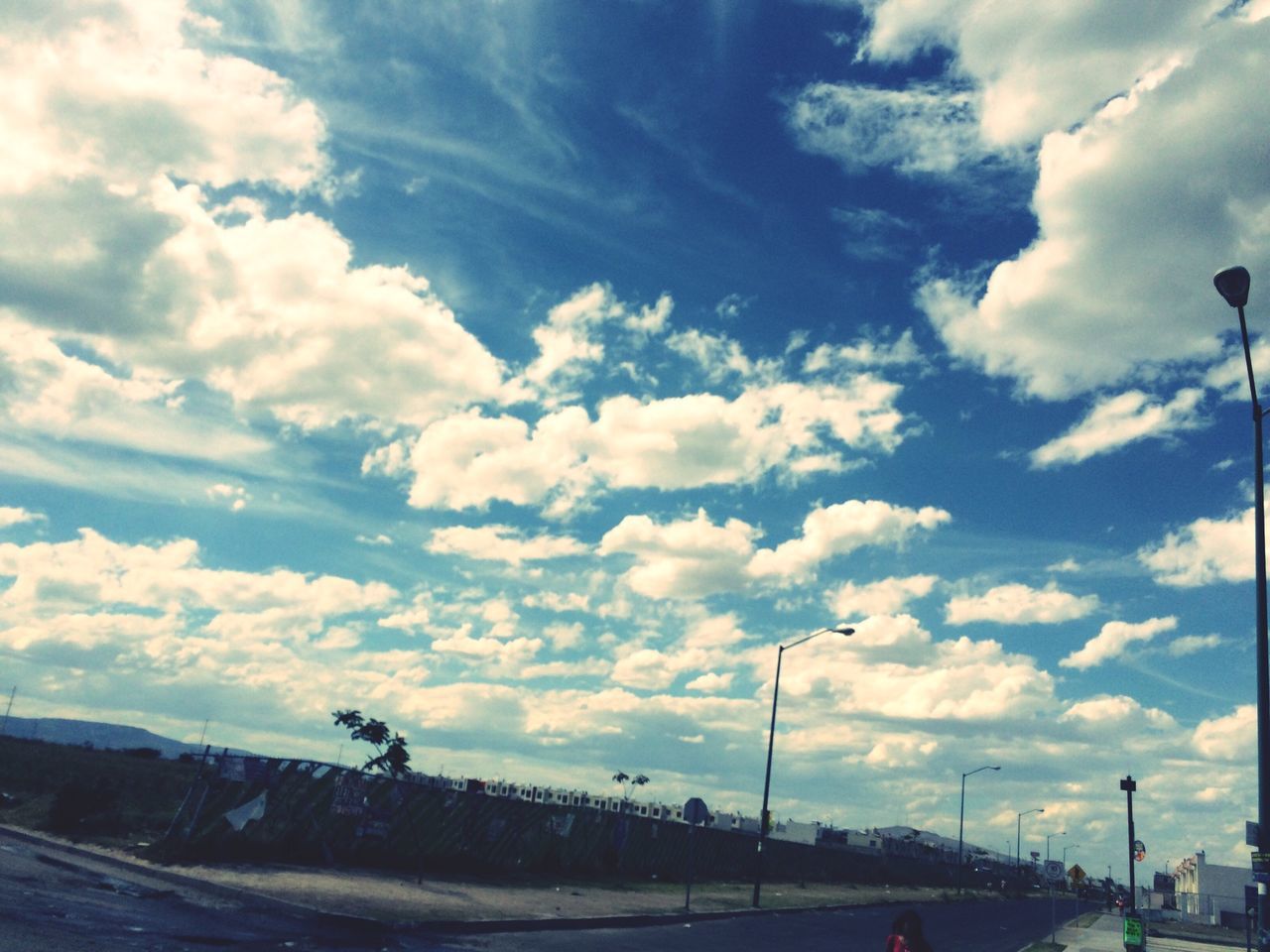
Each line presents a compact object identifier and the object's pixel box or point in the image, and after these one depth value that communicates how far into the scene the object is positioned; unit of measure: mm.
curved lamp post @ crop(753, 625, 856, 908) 33175
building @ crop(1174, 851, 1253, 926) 100844
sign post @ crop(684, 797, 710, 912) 25797
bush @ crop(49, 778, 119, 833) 22281
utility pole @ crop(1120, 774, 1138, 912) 32219
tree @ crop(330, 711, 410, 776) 48594
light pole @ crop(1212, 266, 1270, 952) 12047
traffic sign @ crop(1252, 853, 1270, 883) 11797
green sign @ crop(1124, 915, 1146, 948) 24469
